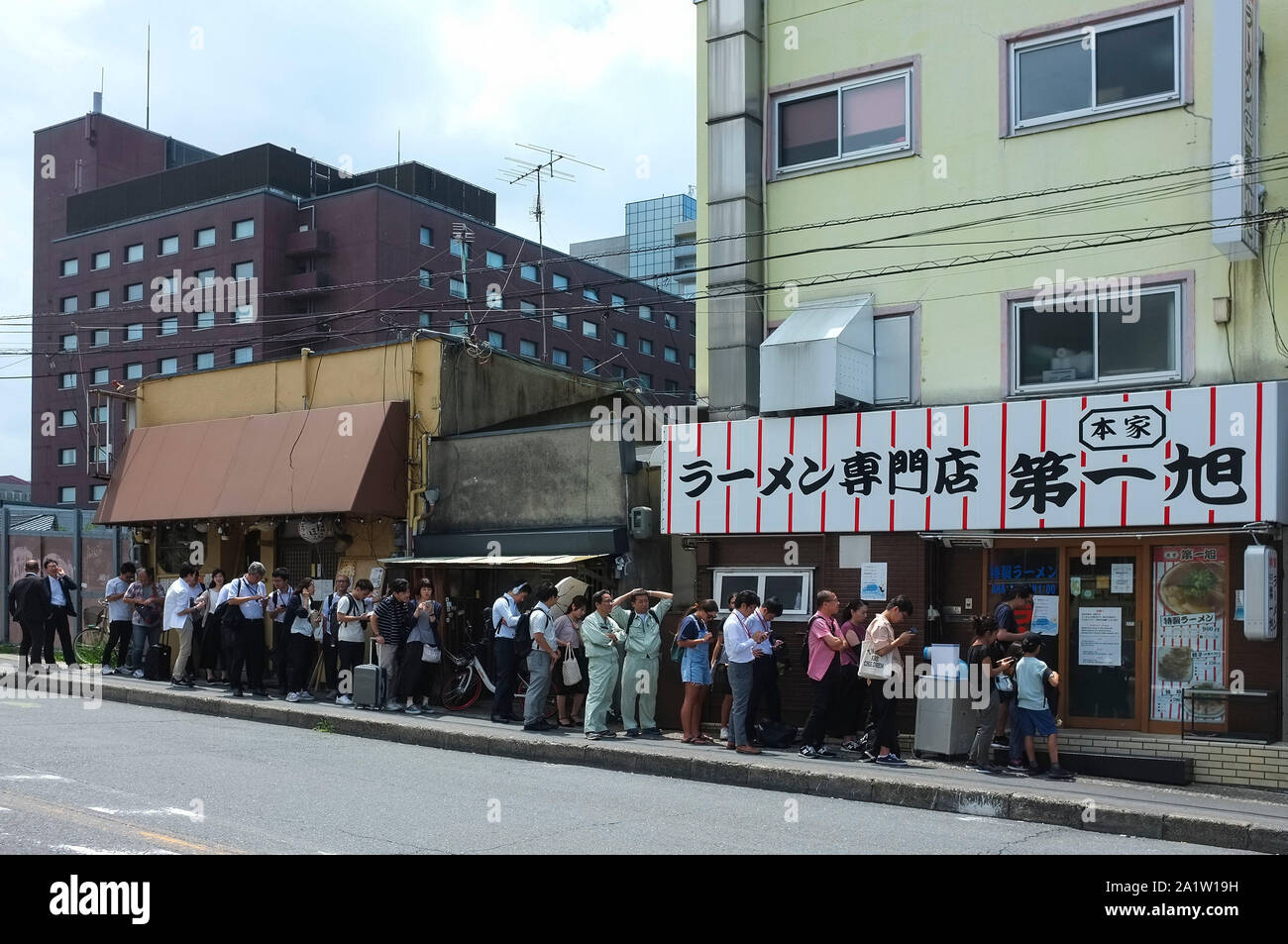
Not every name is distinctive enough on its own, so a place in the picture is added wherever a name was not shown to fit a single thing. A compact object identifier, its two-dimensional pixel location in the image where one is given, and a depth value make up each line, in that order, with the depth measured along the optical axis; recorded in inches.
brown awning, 746.8
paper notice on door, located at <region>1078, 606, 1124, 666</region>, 546.3
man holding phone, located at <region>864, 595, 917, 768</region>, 514.0
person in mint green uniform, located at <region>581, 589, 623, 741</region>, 576.4
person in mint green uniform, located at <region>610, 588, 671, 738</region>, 593.0
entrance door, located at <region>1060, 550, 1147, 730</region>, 543.5
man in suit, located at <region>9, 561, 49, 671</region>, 773.3
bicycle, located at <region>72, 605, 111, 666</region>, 870.4
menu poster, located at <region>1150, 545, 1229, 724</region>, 519.5
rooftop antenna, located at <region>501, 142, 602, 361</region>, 1343.5
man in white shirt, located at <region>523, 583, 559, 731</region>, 592.4
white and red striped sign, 495.2
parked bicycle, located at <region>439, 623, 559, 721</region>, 682.2
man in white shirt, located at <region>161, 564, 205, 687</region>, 732.0
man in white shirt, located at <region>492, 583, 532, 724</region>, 618.2
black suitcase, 776.3
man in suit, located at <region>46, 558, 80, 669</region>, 797.2
